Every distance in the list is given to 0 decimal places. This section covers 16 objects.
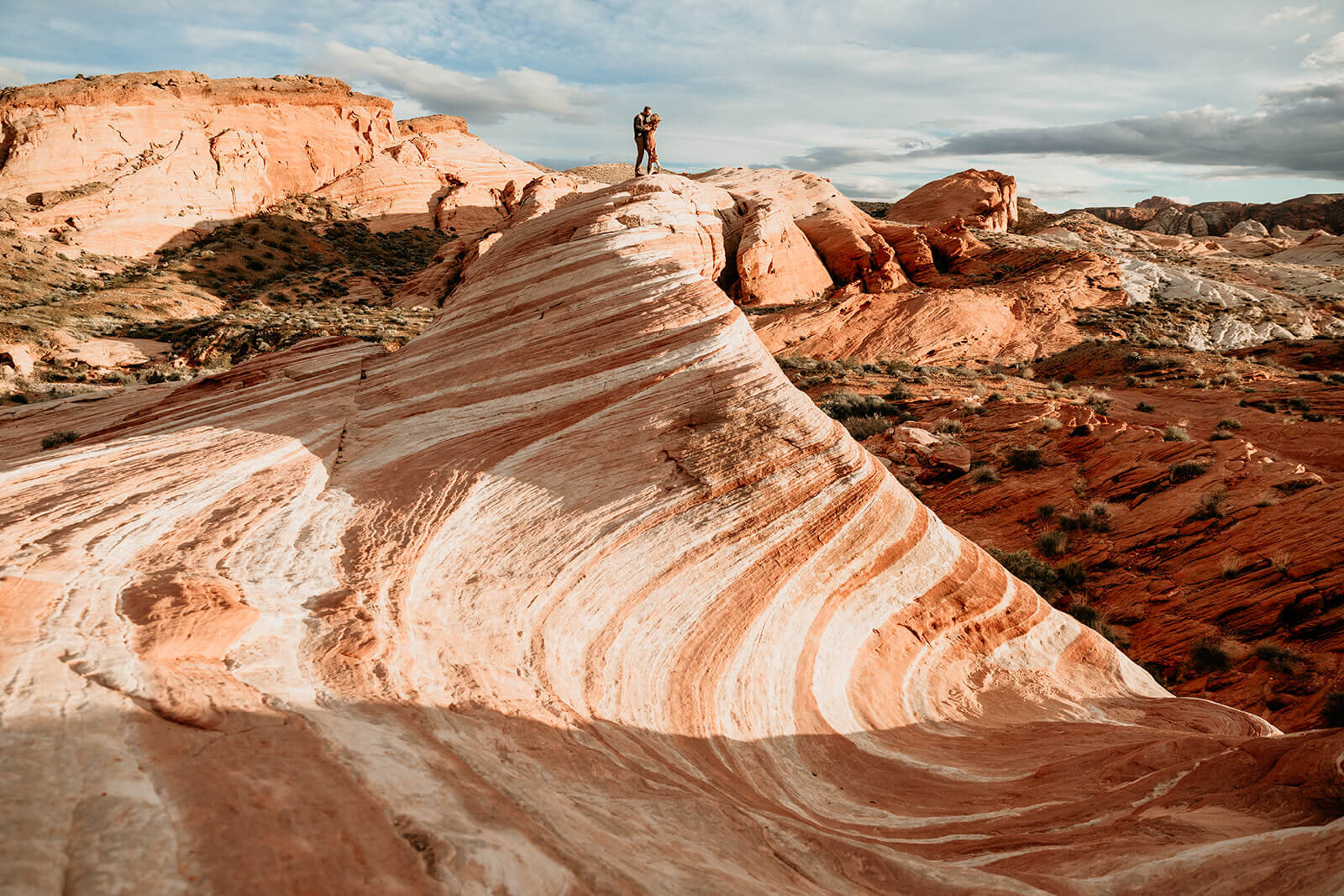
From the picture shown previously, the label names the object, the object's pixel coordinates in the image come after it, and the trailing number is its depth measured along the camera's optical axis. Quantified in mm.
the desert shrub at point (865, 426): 17719
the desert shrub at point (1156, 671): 9148
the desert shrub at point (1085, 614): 10312
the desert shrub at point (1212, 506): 11414
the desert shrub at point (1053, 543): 12023
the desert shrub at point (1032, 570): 11133
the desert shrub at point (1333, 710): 7568
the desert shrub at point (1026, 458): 14992
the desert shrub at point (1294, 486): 11539
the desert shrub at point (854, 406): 19312
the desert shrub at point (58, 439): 9281
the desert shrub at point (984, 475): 14688
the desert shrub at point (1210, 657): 8984
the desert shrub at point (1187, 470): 12773
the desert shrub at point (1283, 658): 8531
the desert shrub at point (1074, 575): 11229
